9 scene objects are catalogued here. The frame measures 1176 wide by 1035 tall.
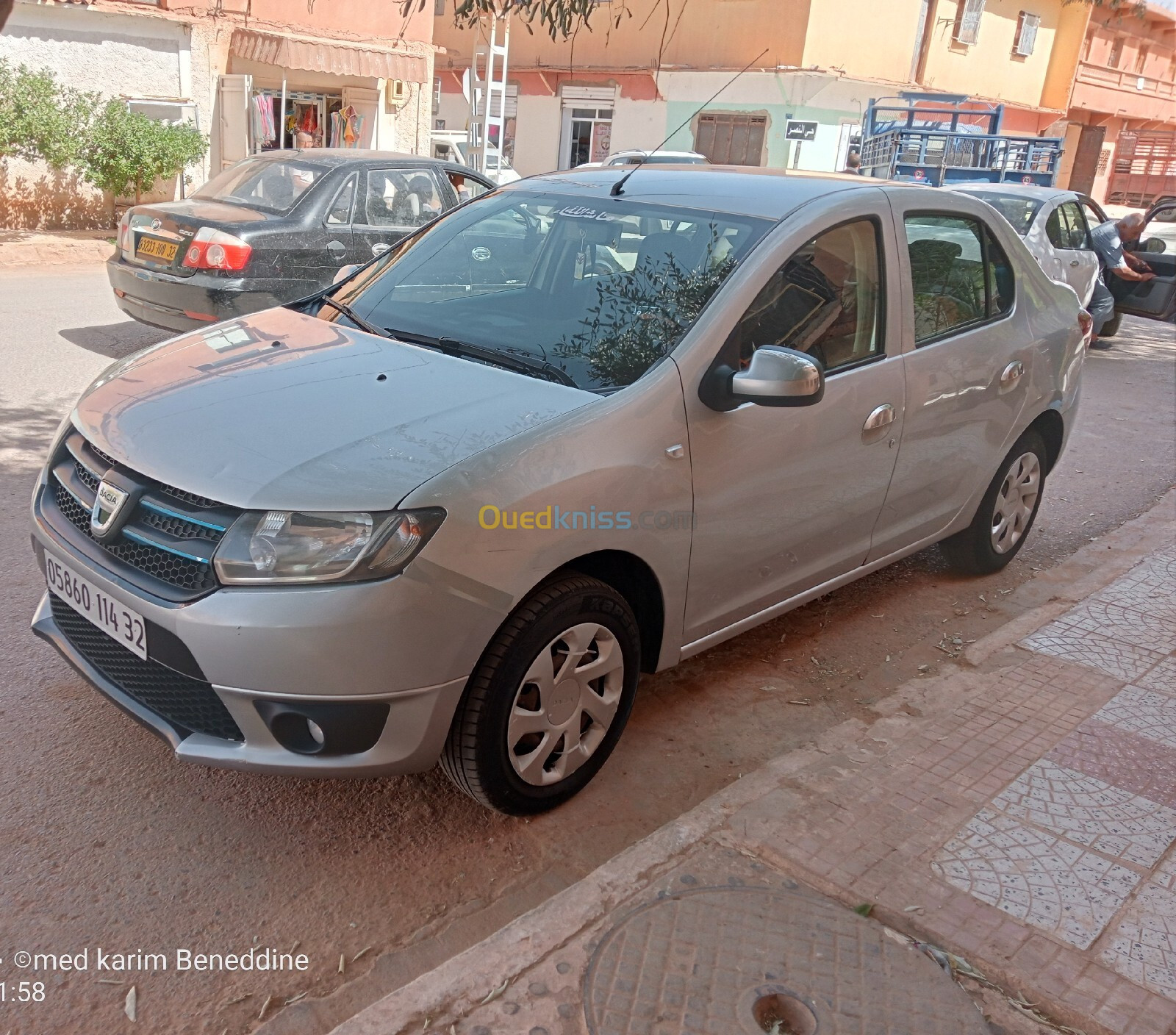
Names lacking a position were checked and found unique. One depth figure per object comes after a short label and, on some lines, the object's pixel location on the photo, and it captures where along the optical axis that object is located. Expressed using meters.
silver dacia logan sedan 2.59
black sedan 7.37
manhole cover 2.41
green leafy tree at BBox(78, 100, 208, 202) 14.95
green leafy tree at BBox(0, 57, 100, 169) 14.21
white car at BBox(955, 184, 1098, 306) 10.50
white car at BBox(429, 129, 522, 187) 19.41
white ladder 18.83
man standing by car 11.64
